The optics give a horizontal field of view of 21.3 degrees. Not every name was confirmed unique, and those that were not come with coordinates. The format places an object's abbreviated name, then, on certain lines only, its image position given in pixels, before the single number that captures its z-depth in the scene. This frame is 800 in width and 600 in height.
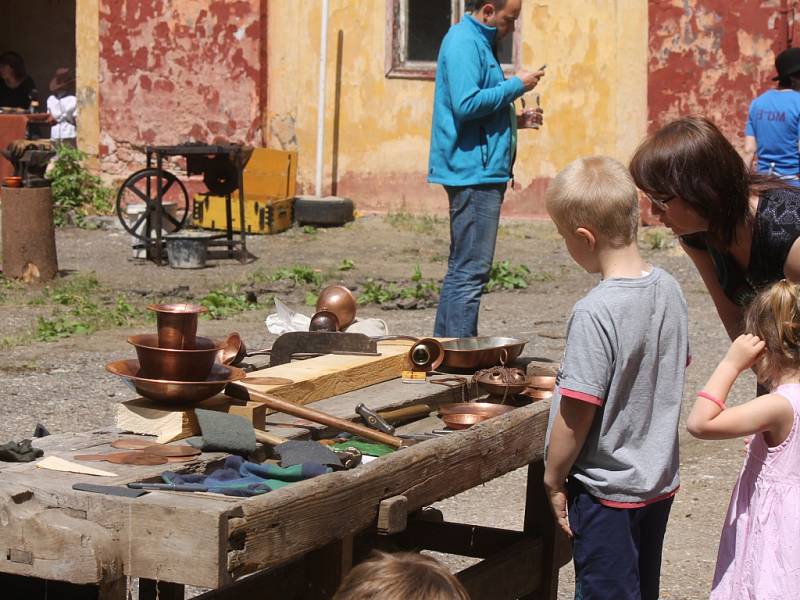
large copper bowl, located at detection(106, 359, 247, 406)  5.13
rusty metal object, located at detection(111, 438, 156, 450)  4.95
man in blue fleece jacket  10.03
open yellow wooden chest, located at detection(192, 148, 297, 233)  21.92
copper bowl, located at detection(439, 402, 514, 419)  5.95
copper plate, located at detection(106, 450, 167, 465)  4.72
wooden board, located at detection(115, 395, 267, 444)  5.14
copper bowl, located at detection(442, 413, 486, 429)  5.79
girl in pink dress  4.89
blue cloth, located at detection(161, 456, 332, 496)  4.43
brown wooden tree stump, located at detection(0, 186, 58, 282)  16.86
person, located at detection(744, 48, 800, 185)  14.79
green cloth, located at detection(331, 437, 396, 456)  5.26
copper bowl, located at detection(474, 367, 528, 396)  6.41
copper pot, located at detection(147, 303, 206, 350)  5.20
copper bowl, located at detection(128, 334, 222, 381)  5.14
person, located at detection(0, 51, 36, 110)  28.04
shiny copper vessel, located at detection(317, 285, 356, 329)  7.69
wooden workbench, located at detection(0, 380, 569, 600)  4.01
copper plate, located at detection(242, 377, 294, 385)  5.81
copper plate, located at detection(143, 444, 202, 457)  4.85
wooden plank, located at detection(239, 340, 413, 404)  5.94
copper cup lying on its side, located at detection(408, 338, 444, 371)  6.79
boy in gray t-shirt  4.76
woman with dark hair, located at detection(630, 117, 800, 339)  4.95
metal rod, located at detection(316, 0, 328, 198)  22.93
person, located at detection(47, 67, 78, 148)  26.61
